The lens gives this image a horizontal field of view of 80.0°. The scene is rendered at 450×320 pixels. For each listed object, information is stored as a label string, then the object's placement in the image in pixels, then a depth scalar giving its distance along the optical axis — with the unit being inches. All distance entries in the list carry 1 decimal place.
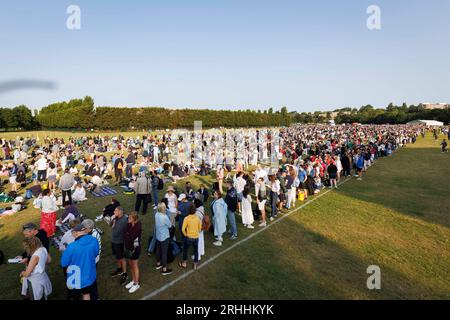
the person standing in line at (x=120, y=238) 247.4
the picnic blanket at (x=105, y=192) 569.9
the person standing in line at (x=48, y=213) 328.4
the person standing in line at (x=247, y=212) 387.9
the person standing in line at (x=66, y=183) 451.8
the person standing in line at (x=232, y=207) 353.7
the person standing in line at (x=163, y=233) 257.4
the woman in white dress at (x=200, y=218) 293.2
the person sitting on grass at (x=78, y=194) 521.3
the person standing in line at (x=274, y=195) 423.0
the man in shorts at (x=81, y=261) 190.2
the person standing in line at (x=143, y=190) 430.6
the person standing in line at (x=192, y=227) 267.7
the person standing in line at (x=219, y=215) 332.5
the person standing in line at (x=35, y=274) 192.9
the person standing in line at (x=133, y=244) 235.0
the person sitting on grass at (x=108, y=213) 386.6
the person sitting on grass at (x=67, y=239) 267.7
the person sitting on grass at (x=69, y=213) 328.2
